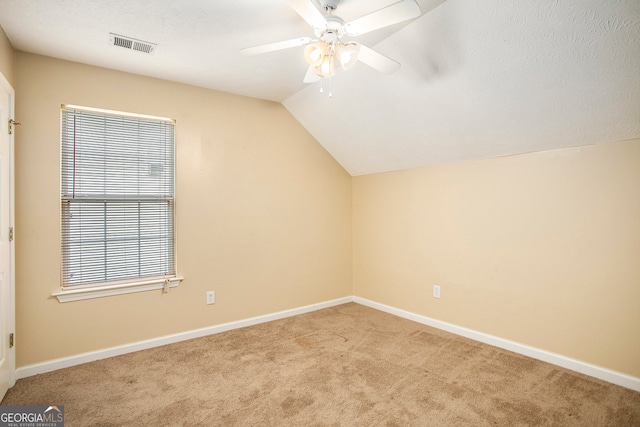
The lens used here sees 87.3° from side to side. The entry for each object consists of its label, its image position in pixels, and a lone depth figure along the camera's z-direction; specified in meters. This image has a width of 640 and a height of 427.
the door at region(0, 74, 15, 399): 2.15
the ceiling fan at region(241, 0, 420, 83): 1.54
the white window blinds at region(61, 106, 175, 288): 2.64
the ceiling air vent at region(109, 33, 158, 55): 2.28
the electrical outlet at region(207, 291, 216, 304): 3.24
